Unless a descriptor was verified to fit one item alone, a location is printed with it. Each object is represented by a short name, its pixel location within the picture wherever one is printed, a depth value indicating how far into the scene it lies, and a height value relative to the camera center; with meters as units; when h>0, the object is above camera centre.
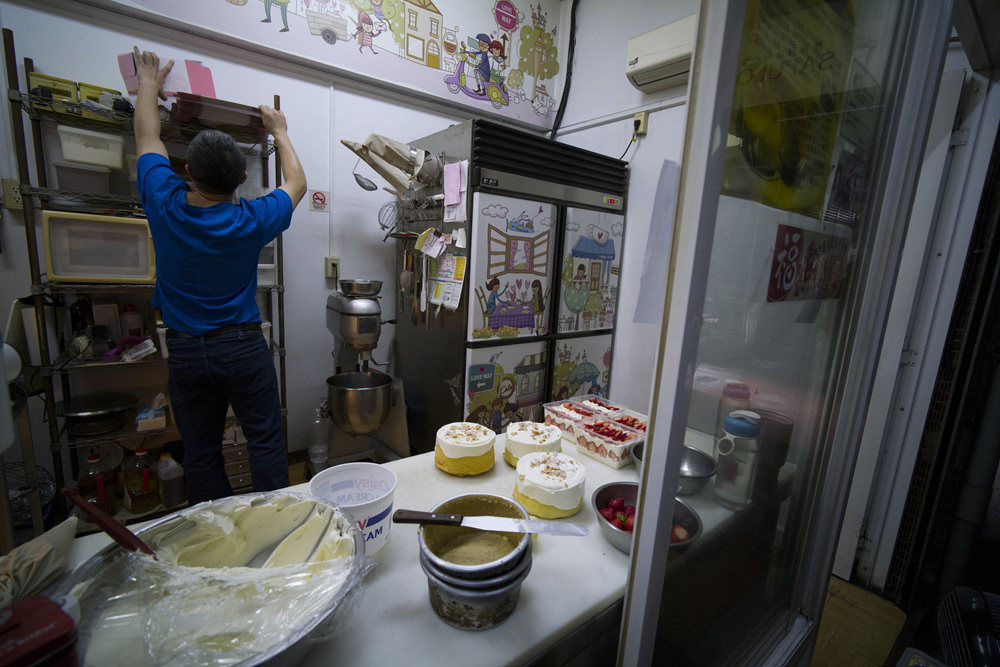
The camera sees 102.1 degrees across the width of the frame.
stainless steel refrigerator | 1.98 -0.07
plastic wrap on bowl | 0.45 -0.43
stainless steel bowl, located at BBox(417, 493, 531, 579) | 0.57 -0.44
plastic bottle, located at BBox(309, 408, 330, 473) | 2.26 -1.07
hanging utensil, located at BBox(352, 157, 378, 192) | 2.33 +0.41
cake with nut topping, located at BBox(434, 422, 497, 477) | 1.01 -0.47
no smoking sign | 2.29 +0.29
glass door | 0.50 -0.03
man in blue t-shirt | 1.36 -0.14
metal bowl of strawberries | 0.69 -0.50
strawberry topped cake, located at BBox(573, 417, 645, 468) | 1.14 -0.48
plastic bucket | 0.68 -0.44
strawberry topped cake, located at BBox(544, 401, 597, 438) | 1.30 -0.48
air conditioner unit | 2.09 +1.15
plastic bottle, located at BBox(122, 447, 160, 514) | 1.81 -1.08
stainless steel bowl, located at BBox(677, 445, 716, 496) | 0.72 -0.36
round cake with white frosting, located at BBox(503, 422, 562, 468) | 1.06 -0.46
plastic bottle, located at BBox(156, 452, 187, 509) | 1.85 -1.09
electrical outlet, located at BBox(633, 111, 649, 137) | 2.47 +0.90
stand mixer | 1.98 -0.69
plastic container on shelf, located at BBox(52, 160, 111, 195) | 1.61 +0.24
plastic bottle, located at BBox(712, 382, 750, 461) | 0.76 -0.23
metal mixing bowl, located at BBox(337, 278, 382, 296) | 2.02 -0.16
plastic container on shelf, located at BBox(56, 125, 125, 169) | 1.55 +0.35
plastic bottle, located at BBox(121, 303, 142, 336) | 1.83 -0.37
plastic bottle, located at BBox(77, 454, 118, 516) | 1.74 -1.05
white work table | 0.57 -0.54
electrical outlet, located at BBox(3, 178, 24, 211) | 1.65 +0.15
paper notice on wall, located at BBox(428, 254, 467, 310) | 2.01 -0.10
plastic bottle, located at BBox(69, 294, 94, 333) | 1.74 -0.34
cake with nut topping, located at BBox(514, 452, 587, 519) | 0.86 -0.47
